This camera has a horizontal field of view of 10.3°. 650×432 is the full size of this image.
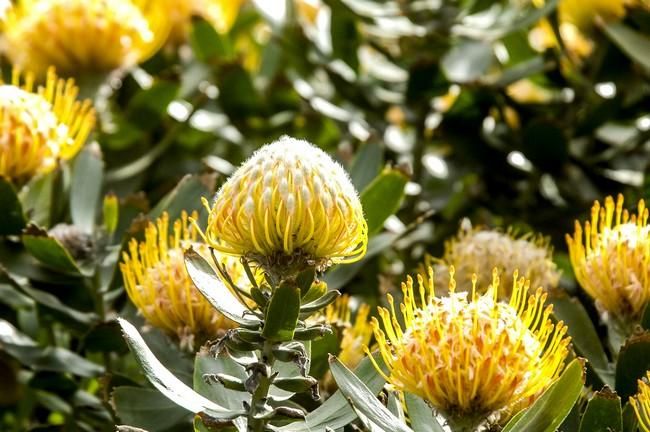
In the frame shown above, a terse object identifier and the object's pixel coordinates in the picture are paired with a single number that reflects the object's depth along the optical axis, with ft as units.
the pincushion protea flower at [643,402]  4.90
